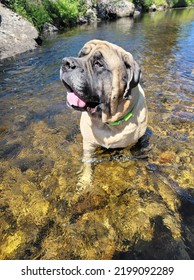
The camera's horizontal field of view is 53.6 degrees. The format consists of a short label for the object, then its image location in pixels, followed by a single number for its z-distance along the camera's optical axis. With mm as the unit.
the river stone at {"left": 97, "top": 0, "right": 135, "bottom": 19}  16270
